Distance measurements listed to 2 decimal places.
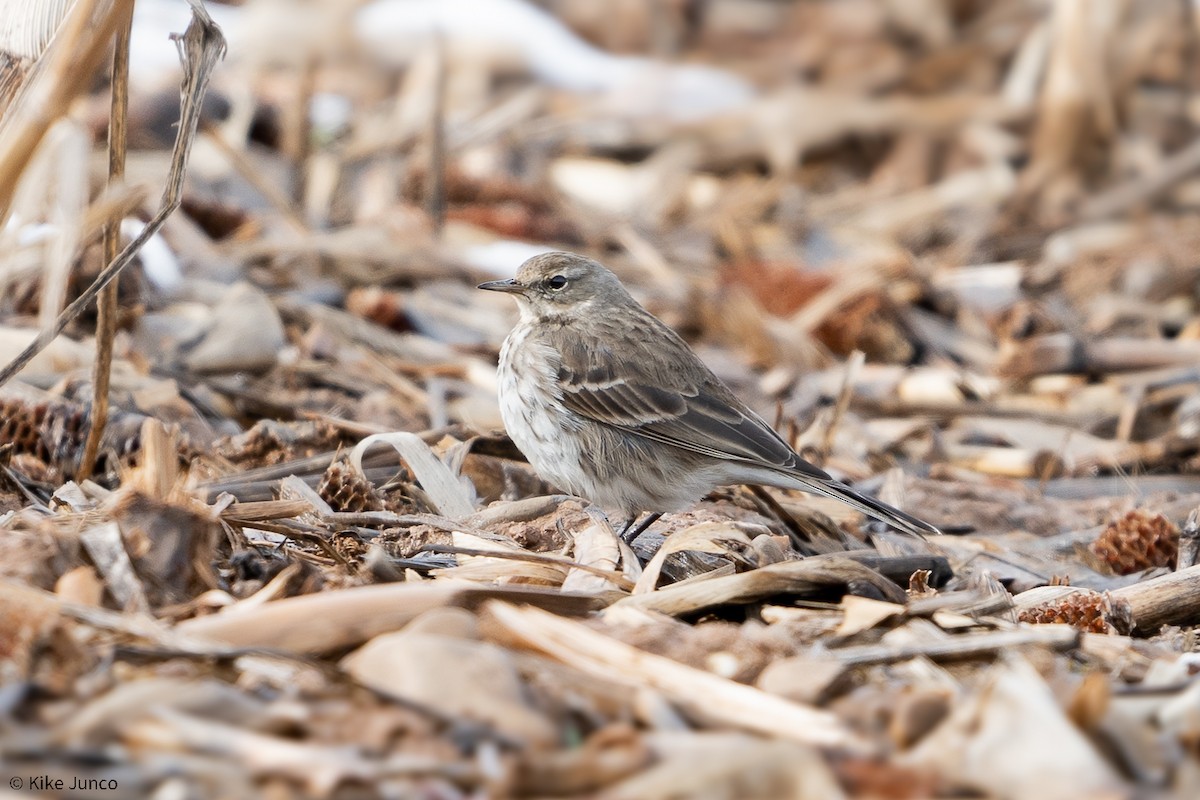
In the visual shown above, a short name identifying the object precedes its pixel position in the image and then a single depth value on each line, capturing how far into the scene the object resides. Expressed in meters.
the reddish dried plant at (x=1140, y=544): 9.11
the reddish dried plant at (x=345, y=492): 8.06
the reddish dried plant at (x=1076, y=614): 7.23
